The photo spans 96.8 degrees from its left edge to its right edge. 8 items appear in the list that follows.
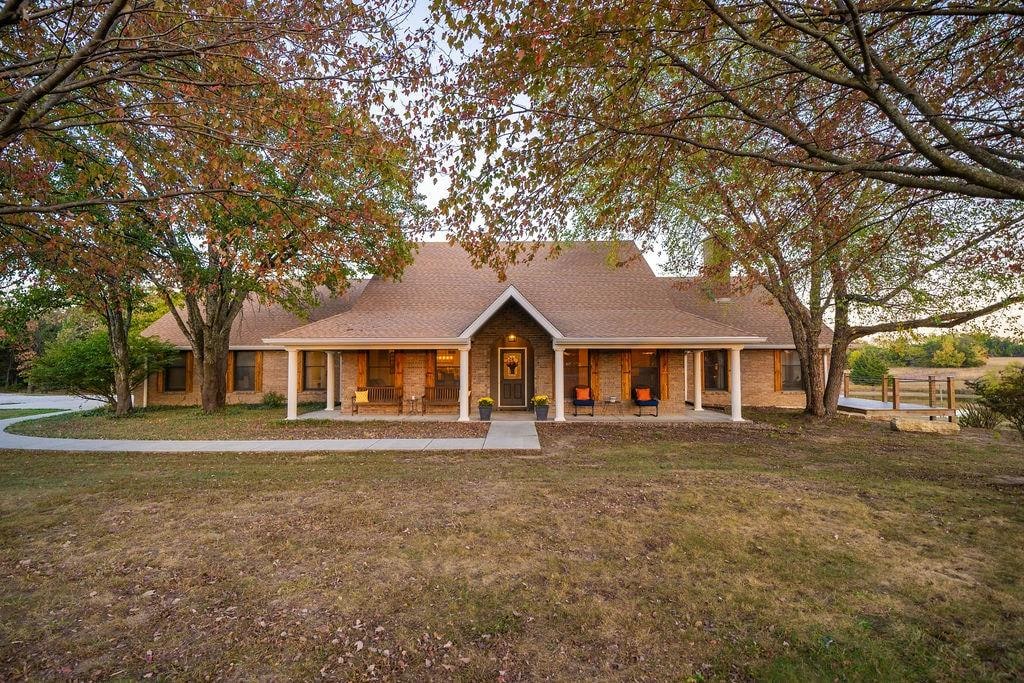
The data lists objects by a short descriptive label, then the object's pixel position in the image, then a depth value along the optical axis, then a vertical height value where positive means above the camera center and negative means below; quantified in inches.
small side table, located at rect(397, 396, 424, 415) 624.1 -70.0
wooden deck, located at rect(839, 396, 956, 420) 574.6 -75.8
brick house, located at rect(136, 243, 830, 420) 570.3 +14.2
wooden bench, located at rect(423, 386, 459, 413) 627.5 -58.4
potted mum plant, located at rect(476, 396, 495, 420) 569.9 -65.2
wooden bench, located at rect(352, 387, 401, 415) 626.8 -57.6
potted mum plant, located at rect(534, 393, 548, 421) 571.2 -65.8
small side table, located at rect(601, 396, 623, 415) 616.4 -70.6
